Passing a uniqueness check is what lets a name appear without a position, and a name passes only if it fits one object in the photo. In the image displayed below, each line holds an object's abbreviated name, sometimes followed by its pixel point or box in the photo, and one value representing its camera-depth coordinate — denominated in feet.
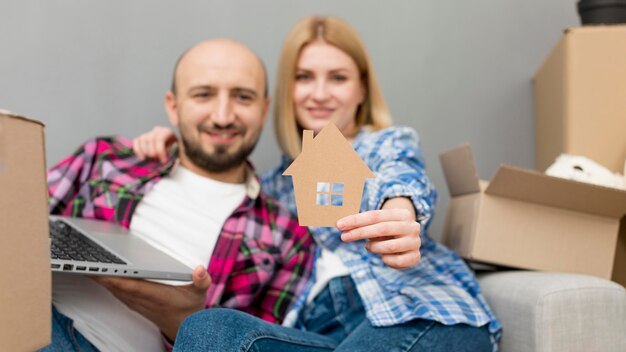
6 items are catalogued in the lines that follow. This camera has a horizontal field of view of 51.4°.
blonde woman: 3.36
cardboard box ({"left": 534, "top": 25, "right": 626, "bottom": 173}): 4.79
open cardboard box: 4.35
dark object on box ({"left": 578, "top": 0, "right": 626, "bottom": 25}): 5.09
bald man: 4.44
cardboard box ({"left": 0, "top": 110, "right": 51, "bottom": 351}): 2.34
